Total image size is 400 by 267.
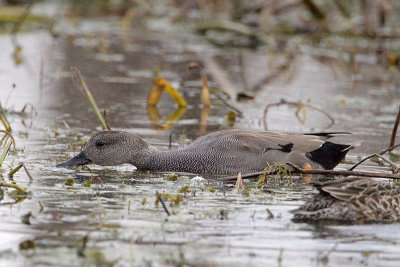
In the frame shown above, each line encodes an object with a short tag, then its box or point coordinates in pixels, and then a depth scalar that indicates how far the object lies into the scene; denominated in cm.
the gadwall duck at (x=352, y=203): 1227
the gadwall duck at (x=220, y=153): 1587
